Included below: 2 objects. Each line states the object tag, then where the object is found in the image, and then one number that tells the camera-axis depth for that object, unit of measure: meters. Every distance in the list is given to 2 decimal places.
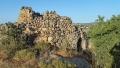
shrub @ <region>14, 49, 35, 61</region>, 5.00
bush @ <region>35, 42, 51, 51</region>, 5.58
